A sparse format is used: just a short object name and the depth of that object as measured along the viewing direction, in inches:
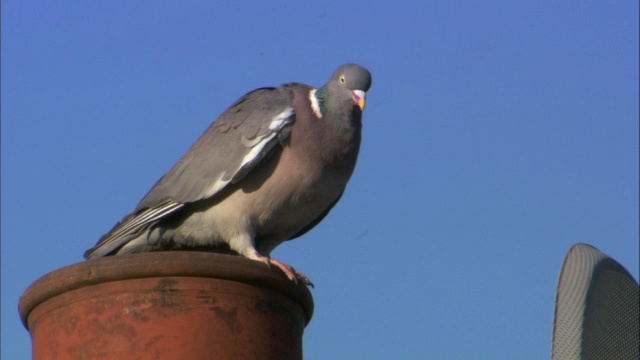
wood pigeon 465.7
